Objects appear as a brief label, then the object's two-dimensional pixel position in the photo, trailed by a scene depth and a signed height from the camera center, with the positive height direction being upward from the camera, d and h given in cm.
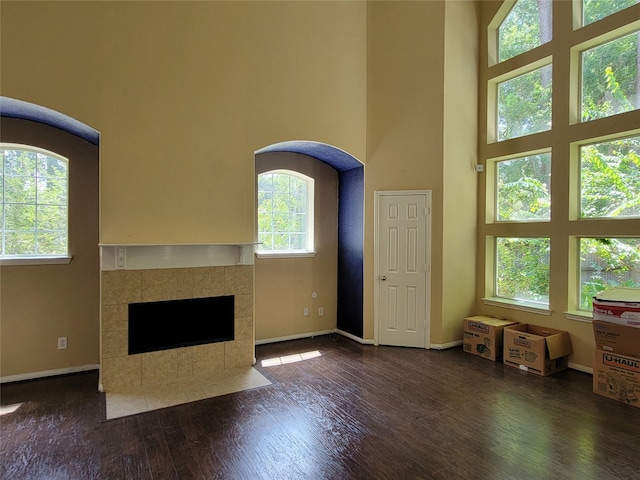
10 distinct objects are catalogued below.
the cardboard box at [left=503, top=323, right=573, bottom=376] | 389 -123
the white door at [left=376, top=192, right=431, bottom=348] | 475 -38
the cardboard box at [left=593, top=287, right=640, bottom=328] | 325 -62
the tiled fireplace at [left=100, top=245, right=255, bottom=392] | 353 -60
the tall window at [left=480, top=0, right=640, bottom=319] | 375 +101
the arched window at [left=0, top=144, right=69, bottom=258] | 371 +38
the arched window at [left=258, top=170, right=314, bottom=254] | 507 +39
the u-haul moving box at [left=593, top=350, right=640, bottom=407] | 320 -126
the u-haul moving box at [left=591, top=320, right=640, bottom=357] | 325 -91
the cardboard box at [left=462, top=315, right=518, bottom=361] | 434 -119
